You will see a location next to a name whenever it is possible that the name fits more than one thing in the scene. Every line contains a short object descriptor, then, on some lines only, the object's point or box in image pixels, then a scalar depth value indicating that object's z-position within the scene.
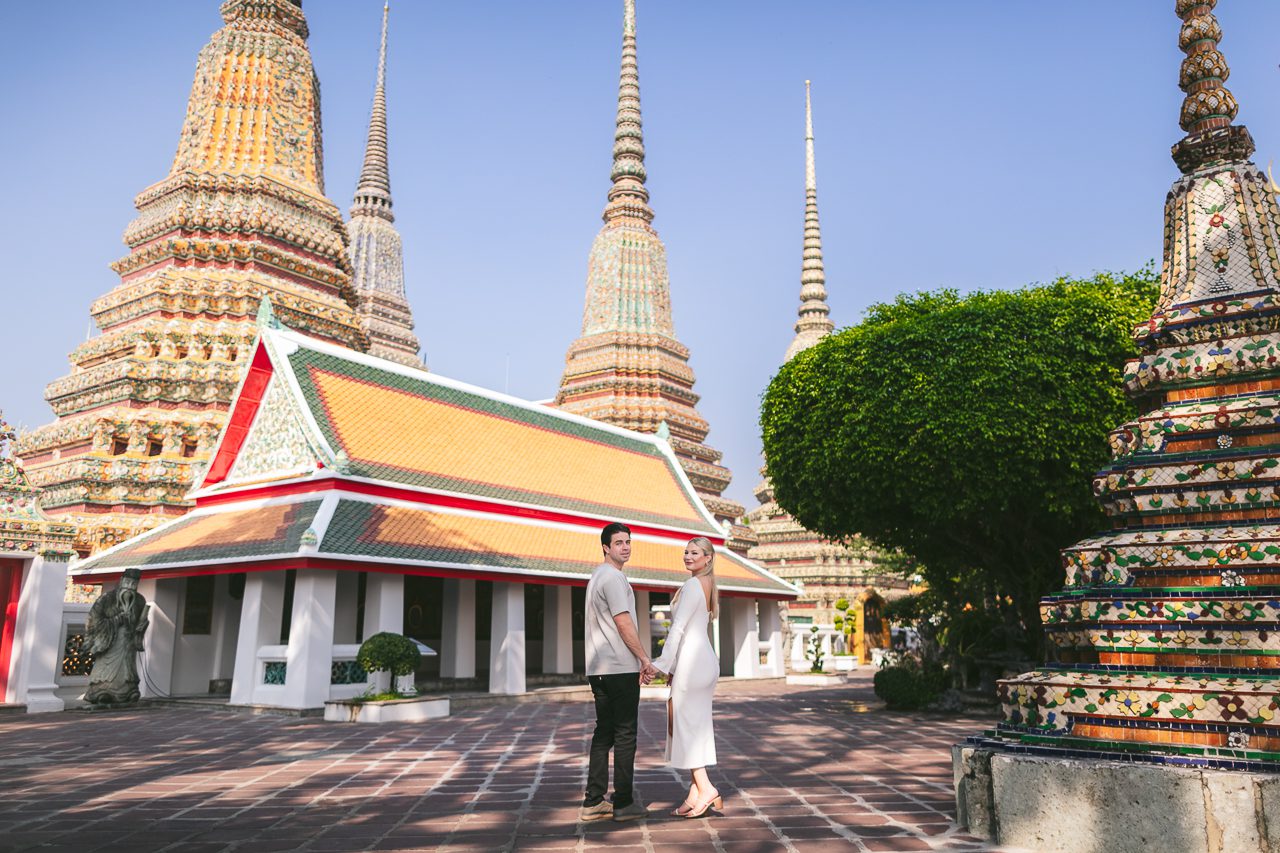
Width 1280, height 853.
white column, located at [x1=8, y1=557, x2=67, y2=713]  14.05
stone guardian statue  14.78
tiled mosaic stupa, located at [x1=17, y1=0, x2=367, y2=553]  20.92
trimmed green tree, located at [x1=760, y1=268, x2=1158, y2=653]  12.58
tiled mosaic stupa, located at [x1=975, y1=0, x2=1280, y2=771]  5.06
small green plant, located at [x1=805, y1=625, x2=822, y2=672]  22.88
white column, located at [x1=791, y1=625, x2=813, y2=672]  30.17
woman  5.74
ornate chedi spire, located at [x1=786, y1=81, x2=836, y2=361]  47.23
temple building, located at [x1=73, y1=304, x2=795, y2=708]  14.30
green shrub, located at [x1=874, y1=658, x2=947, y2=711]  14.74
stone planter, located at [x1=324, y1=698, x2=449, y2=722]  12.77
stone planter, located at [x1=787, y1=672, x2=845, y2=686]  22.28
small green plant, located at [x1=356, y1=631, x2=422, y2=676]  13.16
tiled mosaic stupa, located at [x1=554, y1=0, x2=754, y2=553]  33.03
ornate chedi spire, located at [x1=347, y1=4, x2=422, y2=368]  44.62
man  5.85
